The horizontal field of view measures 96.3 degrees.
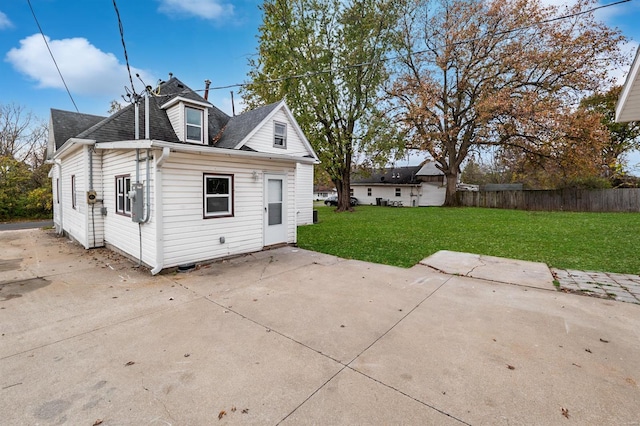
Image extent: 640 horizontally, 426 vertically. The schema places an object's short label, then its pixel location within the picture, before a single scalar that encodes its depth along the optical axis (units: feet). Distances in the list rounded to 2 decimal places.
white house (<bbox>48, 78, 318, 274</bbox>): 19.20
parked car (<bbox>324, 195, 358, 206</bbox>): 106.27
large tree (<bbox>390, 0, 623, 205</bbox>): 59.31
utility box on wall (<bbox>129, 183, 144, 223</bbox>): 19.12
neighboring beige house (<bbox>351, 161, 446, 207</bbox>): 100.12
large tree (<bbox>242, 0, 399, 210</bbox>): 56.70
